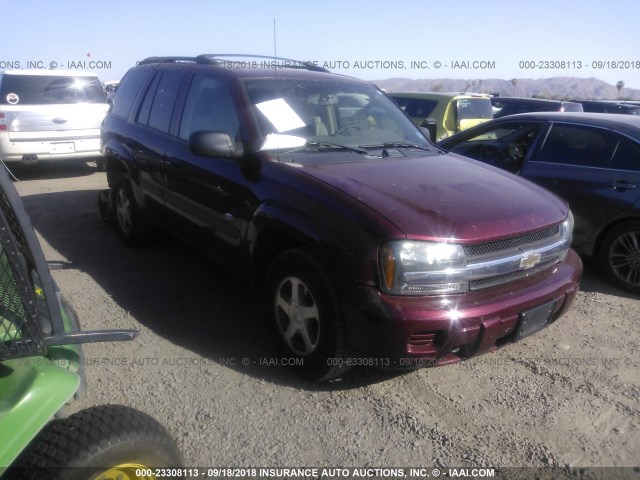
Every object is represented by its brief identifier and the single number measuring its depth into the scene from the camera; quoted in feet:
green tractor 5.89
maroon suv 9.45
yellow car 35.04
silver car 29.71
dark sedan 16.12
